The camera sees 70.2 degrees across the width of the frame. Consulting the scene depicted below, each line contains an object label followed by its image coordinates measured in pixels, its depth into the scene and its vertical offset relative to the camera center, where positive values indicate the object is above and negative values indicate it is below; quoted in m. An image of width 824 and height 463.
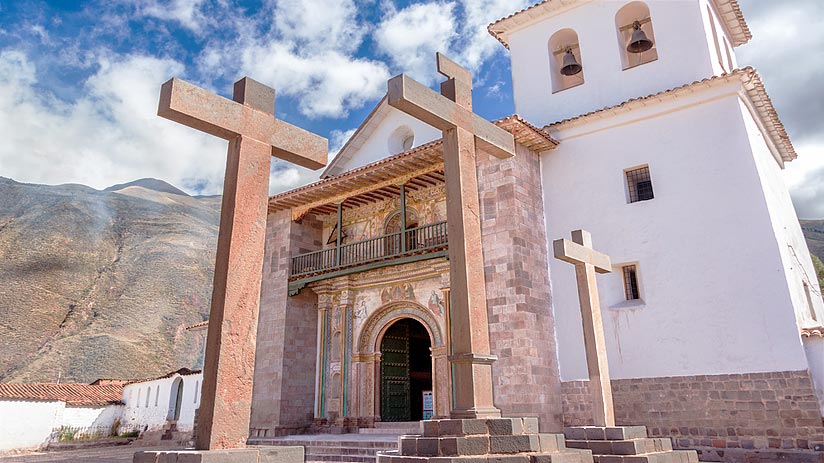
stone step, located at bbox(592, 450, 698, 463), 5.30 -0.32
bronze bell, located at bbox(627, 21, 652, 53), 10.30 +6.38
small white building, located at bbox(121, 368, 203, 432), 16.39 +0.92
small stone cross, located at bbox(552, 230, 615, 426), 6.46 +1.20
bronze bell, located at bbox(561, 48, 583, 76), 11.22 +6.53
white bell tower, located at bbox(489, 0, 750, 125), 10.52 +6.83
